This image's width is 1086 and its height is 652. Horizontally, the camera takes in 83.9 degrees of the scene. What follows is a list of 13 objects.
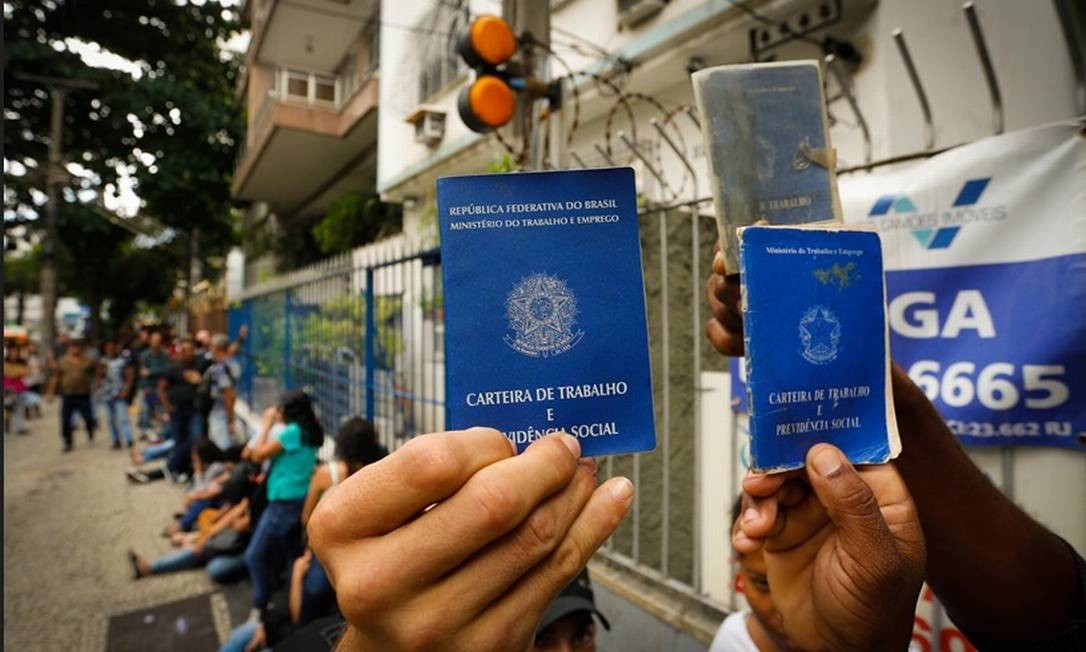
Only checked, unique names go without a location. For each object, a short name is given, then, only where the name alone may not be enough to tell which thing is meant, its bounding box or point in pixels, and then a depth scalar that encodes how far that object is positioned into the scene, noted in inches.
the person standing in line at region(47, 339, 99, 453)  361.4
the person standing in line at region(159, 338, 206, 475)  299.9
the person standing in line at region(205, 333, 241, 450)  309.7
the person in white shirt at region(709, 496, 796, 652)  64.6
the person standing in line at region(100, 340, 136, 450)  382.9
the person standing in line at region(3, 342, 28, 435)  427.8
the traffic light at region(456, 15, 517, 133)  122.1
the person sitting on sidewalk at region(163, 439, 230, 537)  224.2
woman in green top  158.2
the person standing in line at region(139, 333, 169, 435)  395.5
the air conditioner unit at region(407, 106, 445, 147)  314.0
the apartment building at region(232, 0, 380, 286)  450.3
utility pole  518.0
